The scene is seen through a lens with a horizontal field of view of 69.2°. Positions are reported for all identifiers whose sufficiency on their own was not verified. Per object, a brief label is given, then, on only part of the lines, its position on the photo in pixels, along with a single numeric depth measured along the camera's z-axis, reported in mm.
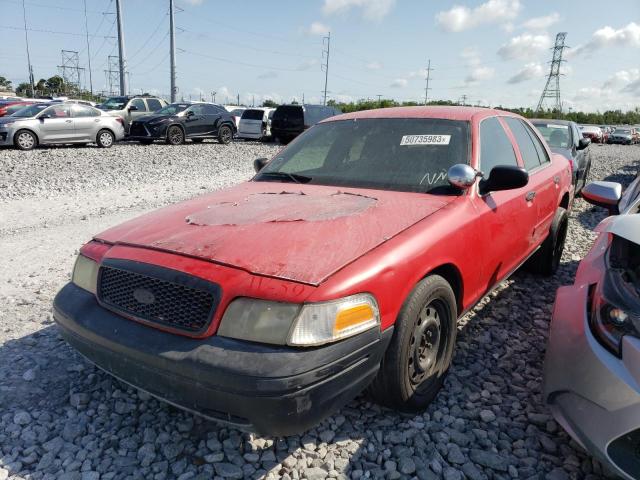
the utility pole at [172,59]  32250
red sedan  1823
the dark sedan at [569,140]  8586
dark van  18578
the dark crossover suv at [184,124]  16328
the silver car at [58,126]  13523
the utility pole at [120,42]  29814
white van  20484
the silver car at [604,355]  1829
